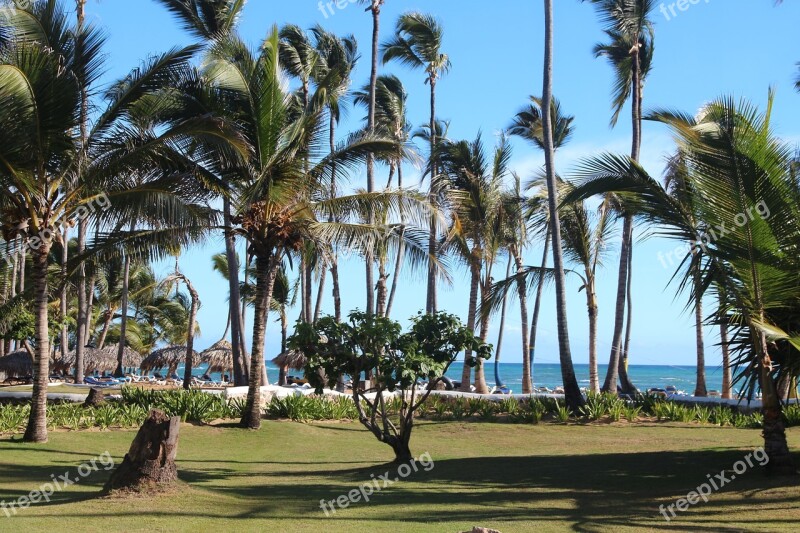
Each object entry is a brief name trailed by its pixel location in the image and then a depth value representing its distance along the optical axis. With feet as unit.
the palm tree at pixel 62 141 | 44.50
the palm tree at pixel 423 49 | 102.83
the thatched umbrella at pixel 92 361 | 128.47
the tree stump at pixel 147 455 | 32.37
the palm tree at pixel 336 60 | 102.22
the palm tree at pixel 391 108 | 114.11
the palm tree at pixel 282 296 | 148.36
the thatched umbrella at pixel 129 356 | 138.75
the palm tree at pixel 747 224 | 32.89
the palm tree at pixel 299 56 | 99.50
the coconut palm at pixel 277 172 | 54.70
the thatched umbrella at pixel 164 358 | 133.17
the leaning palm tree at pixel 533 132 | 99.76
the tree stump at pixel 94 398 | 64.08
